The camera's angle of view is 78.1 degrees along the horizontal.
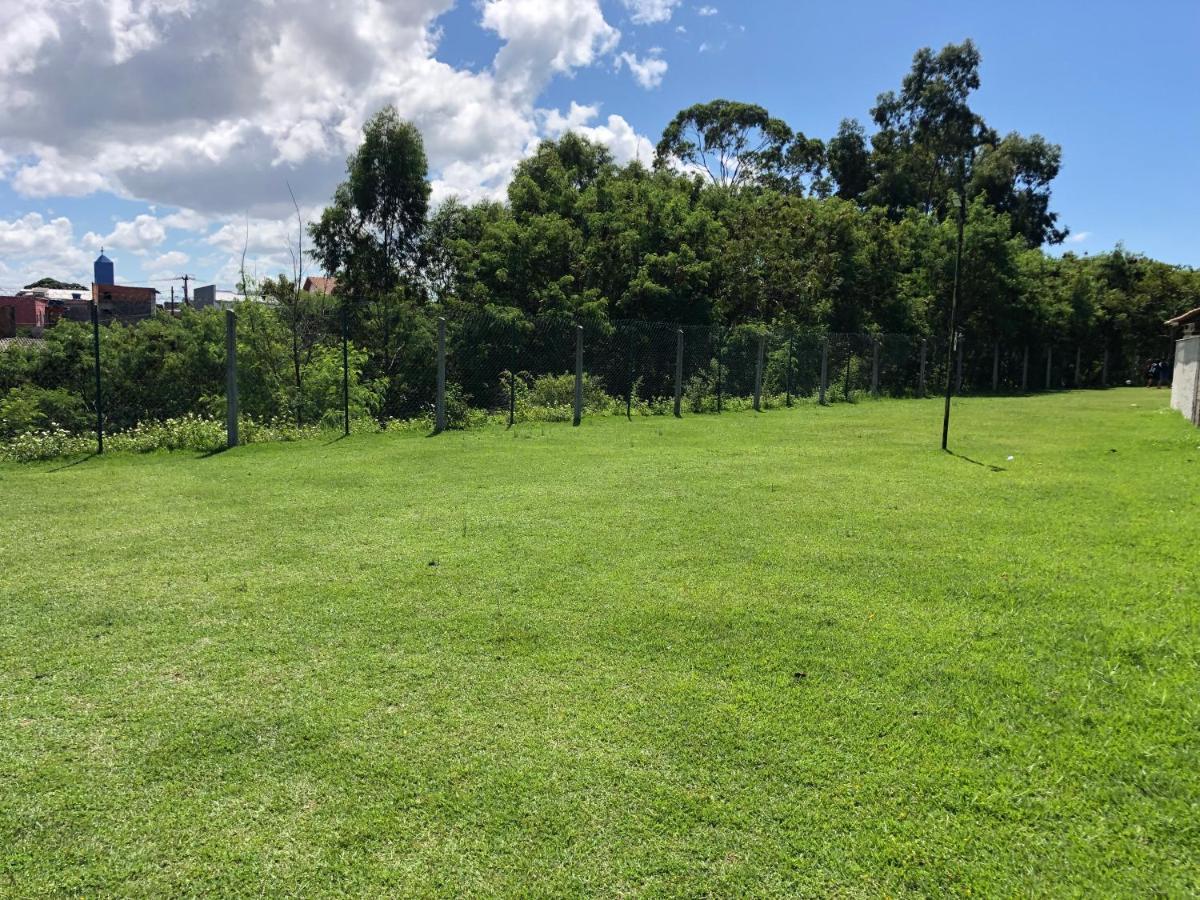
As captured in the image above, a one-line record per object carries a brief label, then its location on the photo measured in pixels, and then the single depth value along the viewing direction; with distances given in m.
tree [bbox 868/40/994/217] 39.84
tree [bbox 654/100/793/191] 38.72
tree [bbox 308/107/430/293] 23.28
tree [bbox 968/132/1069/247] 42.00
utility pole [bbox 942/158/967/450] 9.08
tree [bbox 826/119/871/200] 41.78
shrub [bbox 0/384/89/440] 9.12
